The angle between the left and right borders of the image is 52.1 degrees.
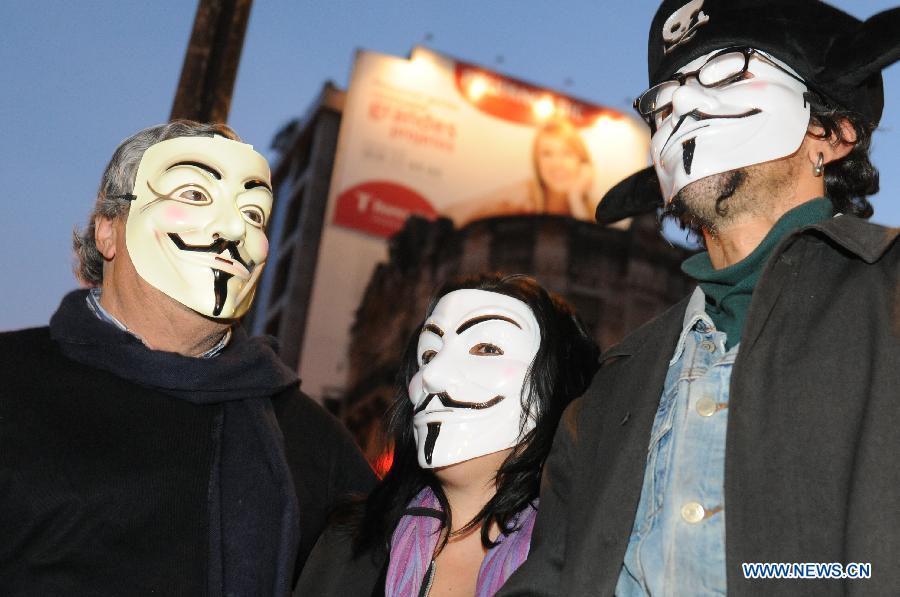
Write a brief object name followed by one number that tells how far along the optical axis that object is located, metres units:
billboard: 14.23
